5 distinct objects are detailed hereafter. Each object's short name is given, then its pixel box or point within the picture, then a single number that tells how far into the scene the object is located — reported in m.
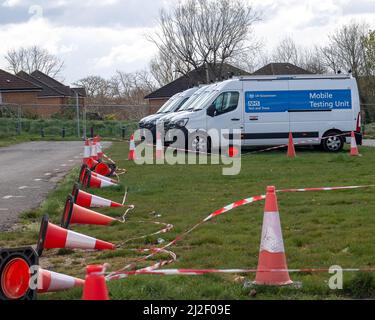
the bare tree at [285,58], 79.44
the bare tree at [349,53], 63.36
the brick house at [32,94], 59.78
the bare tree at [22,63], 104.50
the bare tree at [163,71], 69.35
